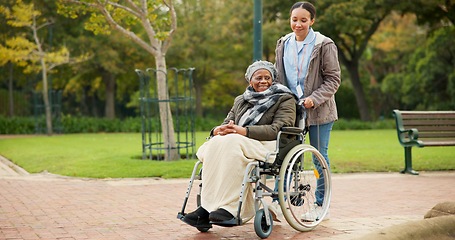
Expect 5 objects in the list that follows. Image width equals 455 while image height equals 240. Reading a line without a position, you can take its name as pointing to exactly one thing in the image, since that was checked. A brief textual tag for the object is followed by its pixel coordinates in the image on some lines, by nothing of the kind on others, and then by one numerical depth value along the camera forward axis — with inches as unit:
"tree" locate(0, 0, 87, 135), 892.6
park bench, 421.1
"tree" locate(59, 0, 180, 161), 461.9
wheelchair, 207.5
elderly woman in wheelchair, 206.2
